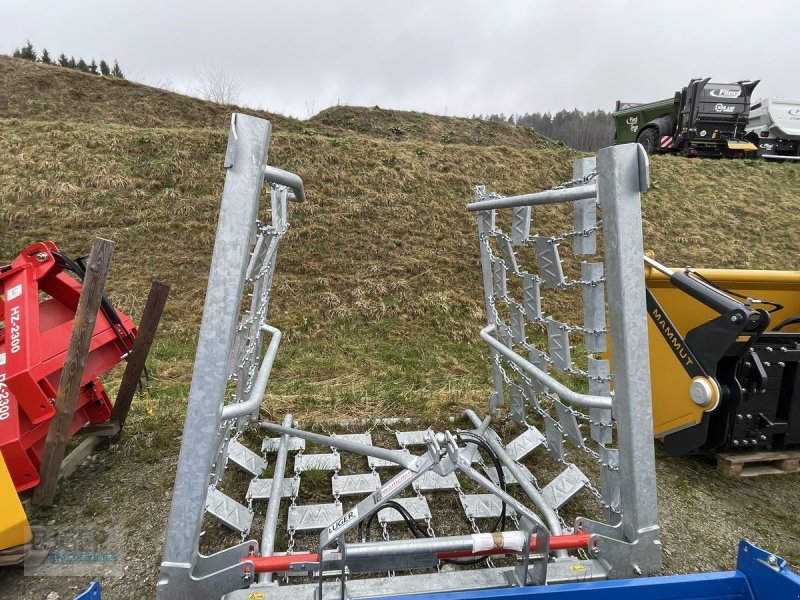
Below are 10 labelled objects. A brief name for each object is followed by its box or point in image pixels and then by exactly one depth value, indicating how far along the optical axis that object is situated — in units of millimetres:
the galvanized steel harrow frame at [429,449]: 1471
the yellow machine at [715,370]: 2836
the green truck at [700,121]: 12391
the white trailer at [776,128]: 14125
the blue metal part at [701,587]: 1411
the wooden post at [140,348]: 3359
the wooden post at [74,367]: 2664
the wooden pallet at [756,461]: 3412
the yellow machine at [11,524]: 2166
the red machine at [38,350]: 2539
